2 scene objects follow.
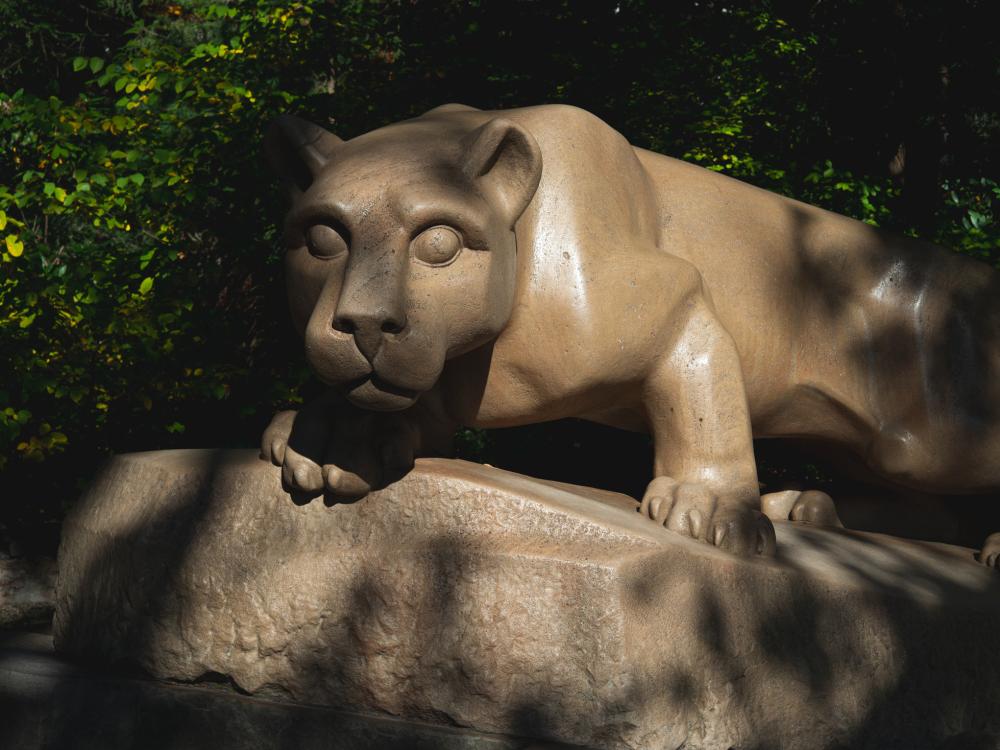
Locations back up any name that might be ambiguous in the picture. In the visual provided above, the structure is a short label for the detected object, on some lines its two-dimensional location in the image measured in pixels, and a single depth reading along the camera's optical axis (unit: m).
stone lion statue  3.06
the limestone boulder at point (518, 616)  3.05
